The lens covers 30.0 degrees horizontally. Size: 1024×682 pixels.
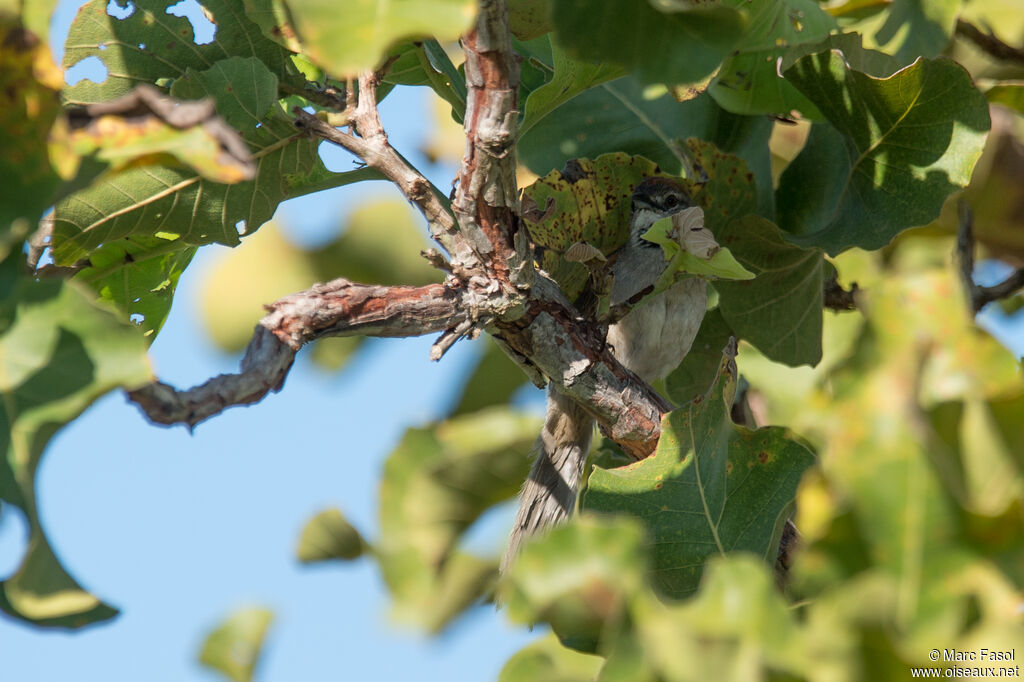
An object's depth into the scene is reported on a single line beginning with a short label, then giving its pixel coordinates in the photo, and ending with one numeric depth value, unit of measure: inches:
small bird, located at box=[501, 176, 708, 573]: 242.8
